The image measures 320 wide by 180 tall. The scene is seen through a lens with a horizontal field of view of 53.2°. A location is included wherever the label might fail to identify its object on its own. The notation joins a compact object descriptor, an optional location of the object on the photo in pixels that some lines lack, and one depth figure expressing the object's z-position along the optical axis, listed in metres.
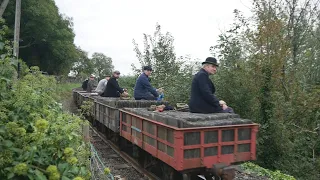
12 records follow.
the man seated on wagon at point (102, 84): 14.66
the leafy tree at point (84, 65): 80.31
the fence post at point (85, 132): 5.61
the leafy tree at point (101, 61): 96.44
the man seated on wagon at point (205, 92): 6.32
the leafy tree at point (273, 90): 10.68
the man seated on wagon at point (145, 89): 9.66
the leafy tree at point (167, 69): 12.81
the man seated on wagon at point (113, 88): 11.70
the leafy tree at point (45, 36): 34.12
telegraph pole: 14.30
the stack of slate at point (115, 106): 9.27
